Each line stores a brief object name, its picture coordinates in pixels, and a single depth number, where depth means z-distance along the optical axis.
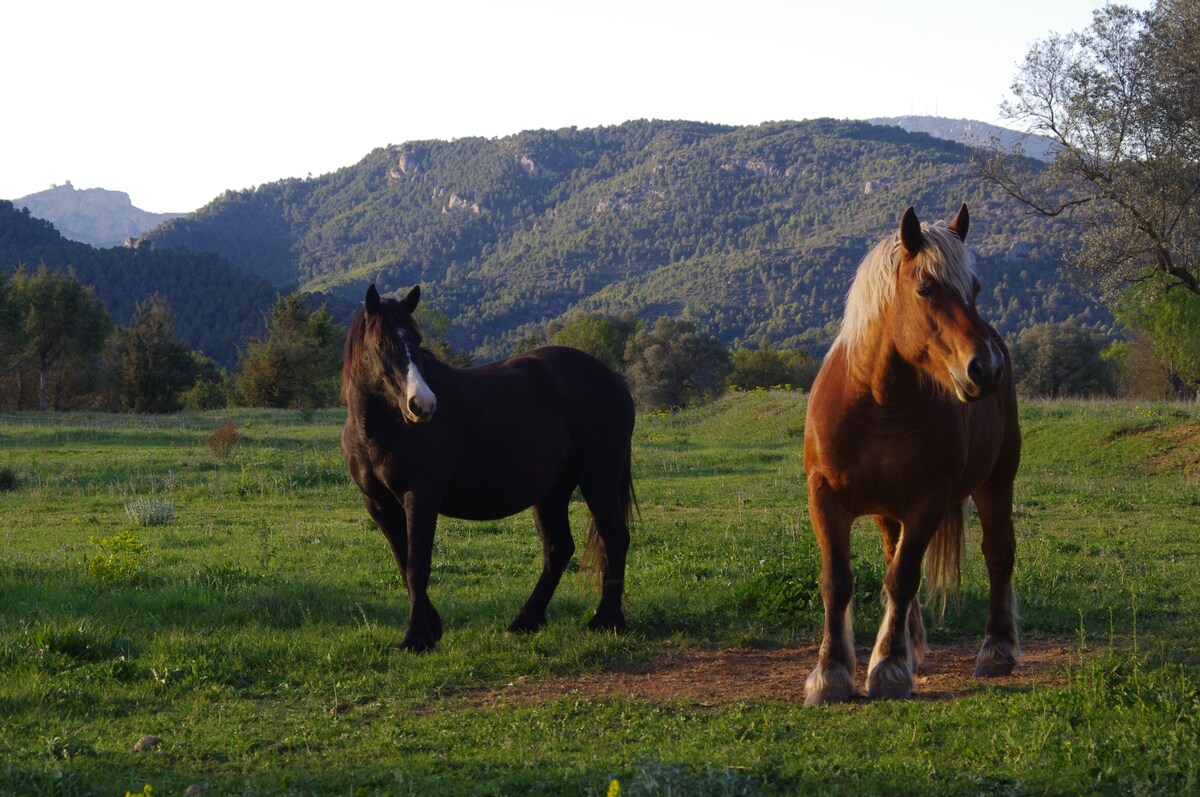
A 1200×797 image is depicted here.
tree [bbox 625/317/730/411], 58.25
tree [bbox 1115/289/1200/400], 36.97
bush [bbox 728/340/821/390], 59.75
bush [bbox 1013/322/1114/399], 52.84
